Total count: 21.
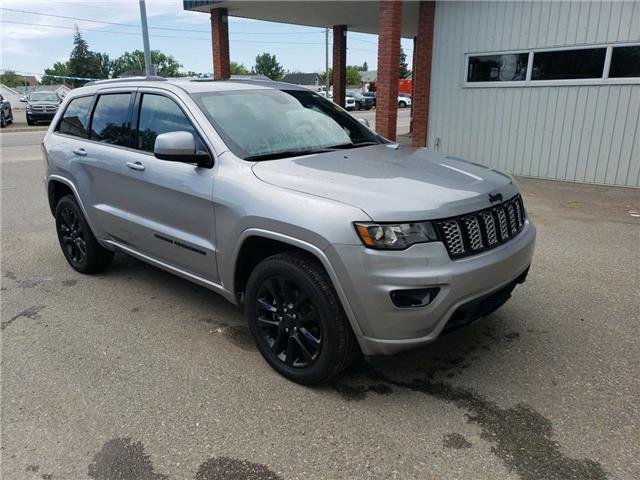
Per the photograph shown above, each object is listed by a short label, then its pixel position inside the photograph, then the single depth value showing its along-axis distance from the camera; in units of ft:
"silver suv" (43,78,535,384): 8.80
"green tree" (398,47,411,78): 274.81
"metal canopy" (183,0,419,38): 42.93
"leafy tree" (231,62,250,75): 333.01
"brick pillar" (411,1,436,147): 35.29
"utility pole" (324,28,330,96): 145.43
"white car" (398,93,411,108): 159.28
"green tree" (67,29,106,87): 252.21
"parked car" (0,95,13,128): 82.87
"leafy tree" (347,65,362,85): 317.83
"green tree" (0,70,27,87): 354.74
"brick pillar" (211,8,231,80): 46.78
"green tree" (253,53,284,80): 345.51
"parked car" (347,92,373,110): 143.84
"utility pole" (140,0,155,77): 56.75
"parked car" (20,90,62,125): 86.12
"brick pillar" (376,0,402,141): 33.27
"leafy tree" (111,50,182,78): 331.63
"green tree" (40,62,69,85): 360.30
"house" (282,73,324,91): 253.83
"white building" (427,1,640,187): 27.78
